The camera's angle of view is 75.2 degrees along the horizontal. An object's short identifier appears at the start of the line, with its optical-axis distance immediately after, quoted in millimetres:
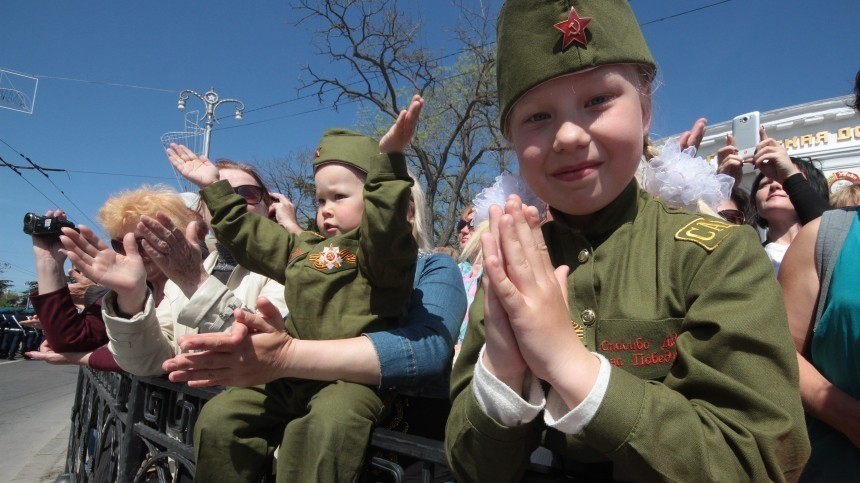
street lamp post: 17656
